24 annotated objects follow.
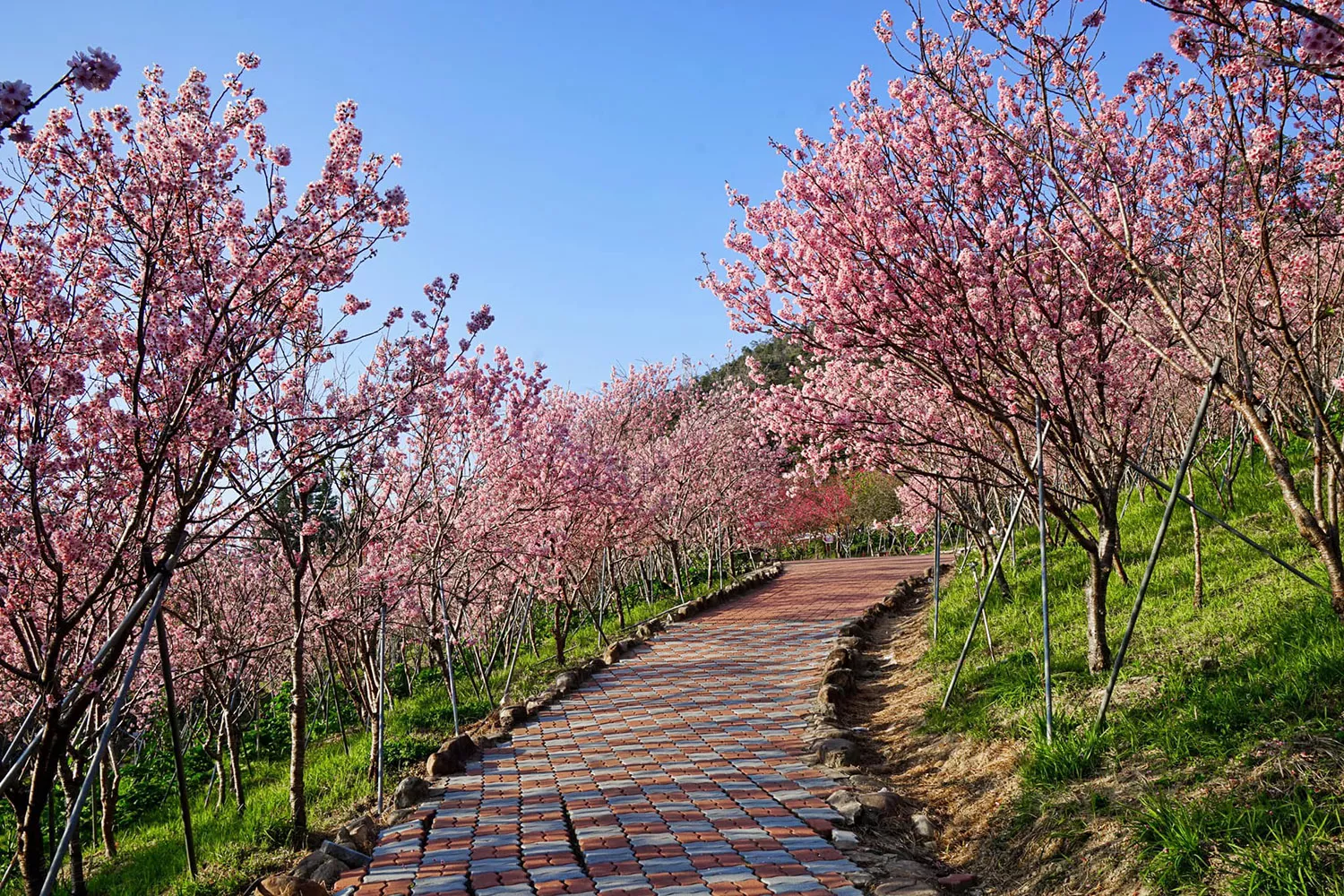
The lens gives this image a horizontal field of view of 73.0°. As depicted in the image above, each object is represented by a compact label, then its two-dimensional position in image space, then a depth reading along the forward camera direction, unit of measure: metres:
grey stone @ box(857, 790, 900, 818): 5.47
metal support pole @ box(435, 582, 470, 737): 8.45
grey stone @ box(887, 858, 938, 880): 4.50
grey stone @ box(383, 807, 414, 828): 5.88
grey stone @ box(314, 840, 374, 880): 5.05
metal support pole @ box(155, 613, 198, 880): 5.34
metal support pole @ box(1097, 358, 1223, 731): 4.37
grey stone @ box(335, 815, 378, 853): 5.35
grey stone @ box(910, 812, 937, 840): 5.24
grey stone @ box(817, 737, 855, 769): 6.75
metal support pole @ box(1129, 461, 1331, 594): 4.46
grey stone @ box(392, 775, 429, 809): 6.25
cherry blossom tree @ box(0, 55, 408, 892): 4.56
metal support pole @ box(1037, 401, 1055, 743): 5.40
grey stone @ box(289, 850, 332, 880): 4.88
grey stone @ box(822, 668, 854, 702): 9.39
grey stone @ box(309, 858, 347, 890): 4.76
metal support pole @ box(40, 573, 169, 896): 3.49
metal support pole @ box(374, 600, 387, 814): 7.05
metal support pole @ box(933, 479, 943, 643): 9.45
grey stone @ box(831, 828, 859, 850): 4.98
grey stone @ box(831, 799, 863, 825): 5.35
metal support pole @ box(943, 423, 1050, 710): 6.68
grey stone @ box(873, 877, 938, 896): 4.20
